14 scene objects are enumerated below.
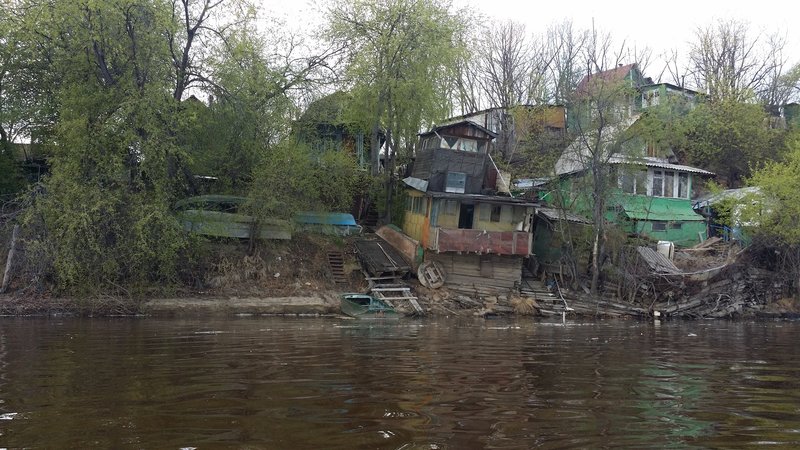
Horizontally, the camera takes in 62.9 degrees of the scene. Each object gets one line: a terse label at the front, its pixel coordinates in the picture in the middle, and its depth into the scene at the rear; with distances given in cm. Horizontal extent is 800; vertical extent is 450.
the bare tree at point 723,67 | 5456
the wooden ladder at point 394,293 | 2973
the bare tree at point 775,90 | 5381
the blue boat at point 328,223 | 3263
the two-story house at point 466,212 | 3209
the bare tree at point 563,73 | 5016
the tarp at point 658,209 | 3827
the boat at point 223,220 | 2977
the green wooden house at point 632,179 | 3412
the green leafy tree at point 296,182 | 3005
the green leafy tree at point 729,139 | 4616
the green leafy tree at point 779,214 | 3347
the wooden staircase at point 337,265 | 3216
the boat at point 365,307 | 2788
